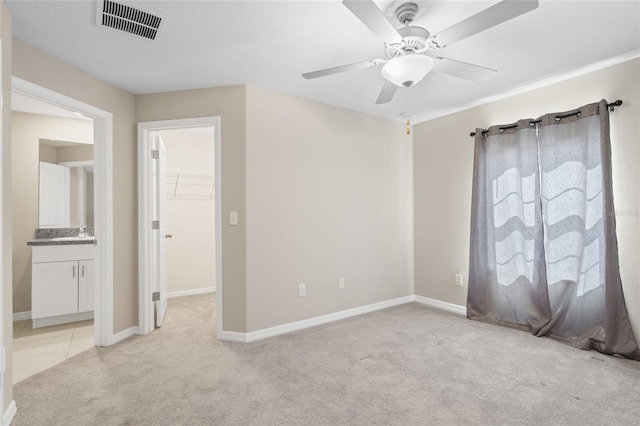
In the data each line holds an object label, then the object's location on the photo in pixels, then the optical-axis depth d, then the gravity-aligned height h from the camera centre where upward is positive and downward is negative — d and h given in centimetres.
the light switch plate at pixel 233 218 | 307 -7
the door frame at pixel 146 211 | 312 +0
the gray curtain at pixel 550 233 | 267 -22
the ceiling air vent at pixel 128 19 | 191 +118
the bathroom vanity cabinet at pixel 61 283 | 346 -78
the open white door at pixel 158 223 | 335 -13
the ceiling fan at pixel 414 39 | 149 +91
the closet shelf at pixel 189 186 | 474 +37
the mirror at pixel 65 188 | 393 +28
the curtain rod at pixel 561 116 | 267 +85
